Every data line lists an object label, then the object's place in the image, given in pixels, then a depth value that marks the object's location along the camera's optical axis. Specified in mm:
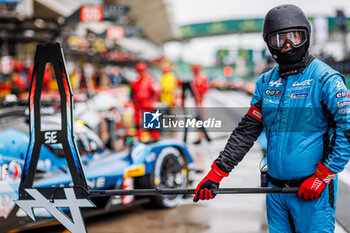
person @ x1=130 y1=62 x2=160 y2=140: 10242
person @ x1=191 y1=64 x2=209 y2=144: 11218
